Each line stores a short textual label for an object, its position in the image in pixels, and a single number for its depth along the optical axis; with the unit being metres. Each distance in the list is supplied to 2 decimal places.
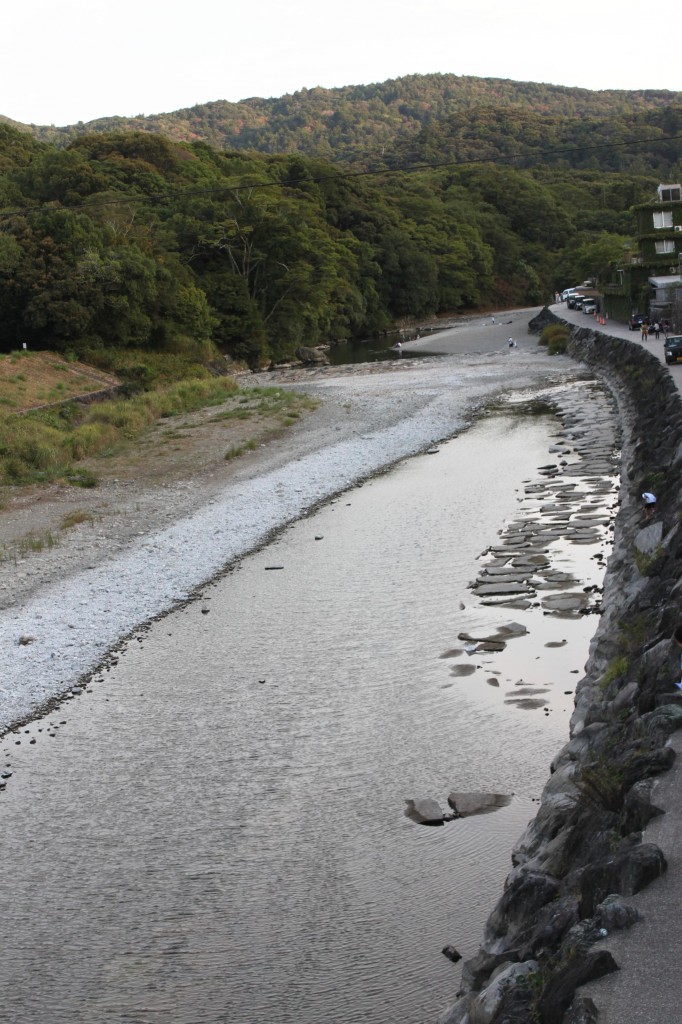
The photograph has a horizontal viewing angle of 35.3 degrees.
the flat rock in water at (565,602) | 16.31
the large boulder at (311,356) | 74.26
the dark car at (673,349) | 33.56
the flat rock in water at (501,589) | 17.58
